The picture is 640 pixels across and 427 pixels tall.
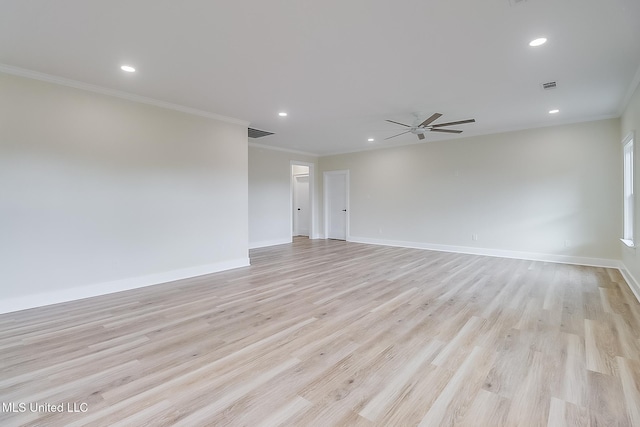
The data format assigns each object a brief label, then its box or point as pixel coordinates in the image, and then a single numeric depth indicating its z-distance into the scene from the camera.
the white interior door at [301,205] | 9.78
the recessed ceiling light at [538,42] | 2.58
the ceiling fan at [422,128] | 4.78
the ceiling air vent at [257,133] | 5.91
